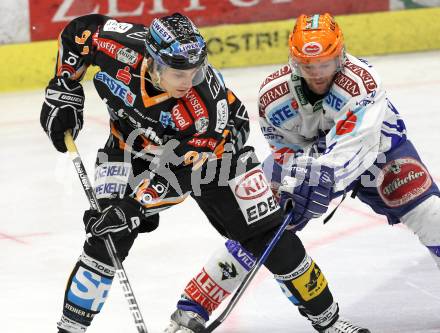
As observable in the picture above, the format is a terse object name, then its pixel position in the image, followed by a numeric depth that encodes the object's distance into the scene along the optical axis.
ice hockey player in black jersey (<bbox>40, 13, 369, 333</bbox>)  6.84
